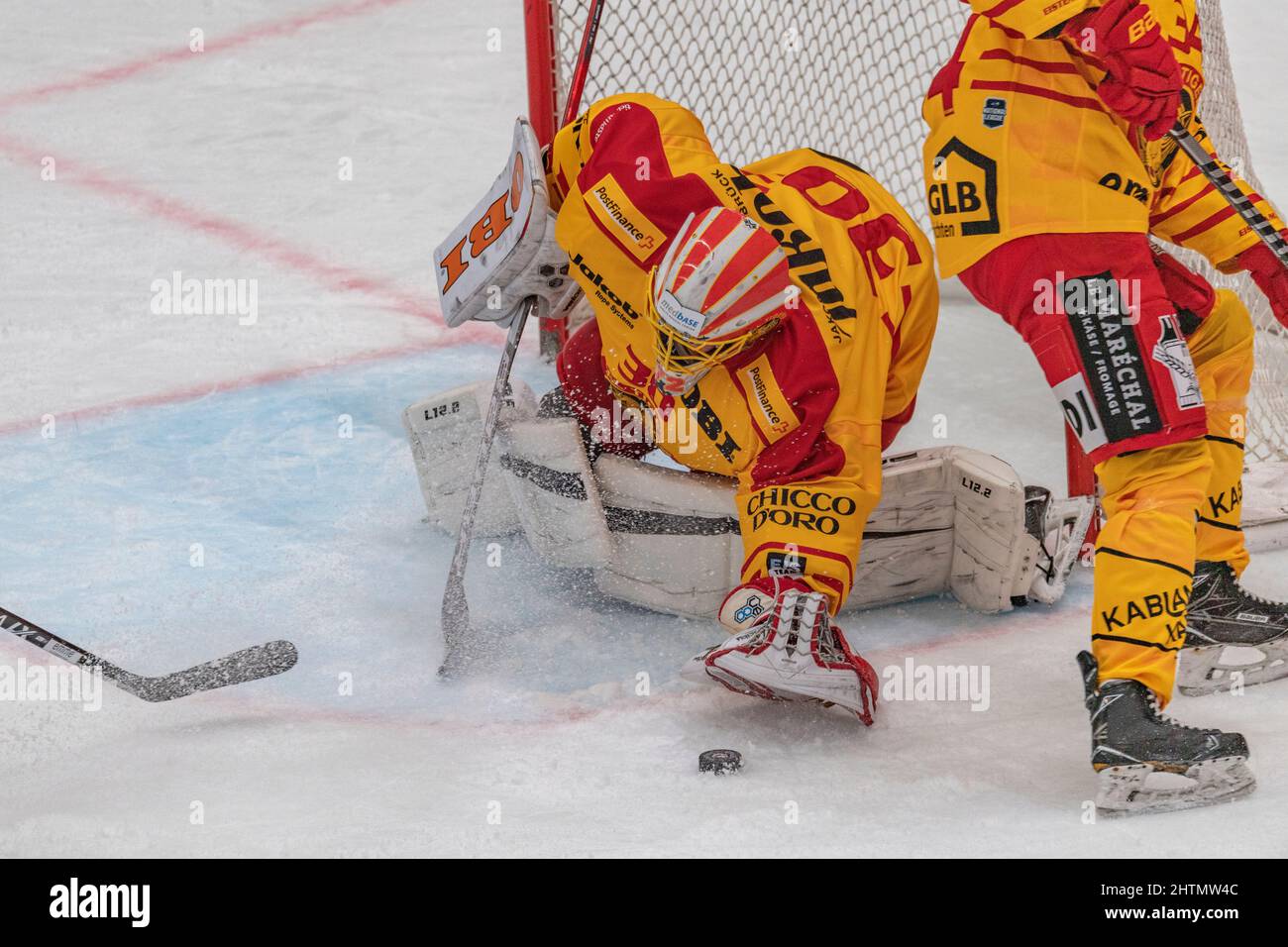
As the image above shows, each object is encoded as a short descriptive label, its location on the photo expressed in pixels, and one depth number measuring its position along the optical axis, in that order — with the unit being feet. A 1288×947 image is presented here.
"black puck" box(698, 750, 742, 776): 14.35
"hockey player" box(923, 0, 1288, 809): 13.12
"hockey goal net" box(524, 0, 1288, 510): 23.80
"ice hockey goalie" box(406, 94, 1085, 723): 15.02
